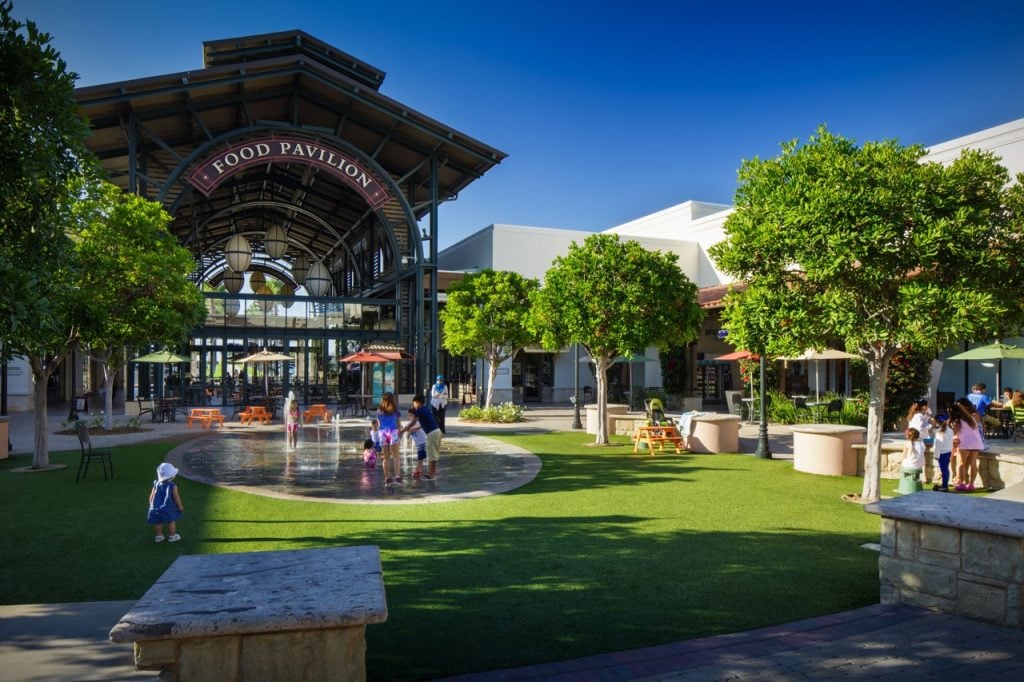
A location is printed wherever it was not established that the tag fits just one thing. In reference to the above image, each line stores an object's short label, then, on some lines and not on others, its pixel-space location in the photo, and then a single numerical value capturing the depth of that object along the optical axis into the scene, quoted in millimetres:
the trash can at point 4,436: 14516
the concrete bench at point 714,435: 15414
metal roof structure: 23438
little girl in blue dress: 7645
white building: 33656
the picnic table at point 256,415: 22312
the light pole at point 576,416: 21031
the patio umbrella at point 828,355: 21381
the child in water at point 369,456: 13172
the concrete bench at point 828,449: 12289
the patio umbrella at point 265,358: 25047
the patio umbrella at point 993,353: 15906
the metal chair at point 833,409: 19755
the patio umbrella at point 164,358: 22578
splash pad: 10852
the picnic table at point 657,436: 15371
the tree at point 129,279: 13562
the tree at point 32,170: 5215
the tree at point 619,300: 15656
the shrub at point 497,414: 23266
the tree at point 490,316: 25203
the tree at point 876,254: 8562
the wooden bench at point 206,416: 20922
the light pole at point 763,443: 14320
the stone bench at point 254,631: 2990
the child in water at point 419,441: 12461
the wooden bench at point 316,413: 22594
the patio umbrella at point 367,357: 23203
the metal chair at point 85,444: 11500
